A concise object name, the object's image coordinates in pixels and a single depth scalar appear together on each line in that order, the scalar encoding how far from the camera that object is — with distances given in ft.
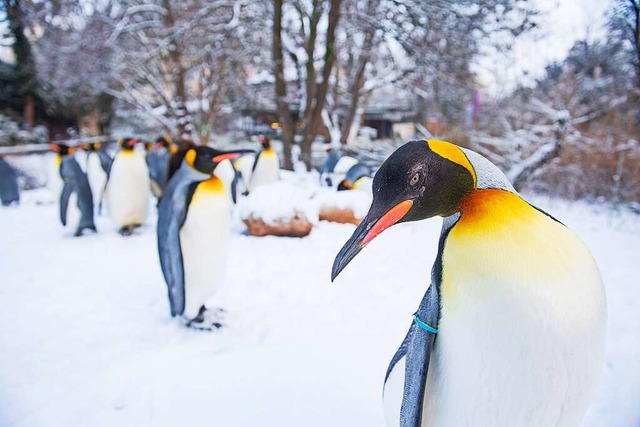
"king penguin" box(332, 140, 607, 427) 2.18
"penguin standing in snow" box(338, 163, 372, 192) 14.49
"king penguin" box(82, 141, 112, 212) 15.12
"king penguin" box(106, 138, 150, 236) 12.41
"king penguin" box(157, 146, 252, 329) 6.07
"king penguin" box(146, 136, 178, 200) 16.75
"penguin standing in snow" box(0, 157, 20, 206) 17.63
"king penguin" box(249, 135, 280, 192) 18.53
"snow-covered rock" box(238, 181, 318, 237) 12.21
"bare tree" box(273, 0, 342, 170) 22.13
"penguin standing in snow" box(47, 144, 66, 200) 12.76
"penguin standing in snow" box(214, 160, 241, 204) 13.55
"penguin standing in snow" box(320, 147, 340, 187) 21.25
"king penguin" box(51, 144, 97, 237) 11.91
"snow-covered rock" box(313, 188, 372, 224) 13.41
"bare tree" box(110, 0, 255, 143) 22.15
